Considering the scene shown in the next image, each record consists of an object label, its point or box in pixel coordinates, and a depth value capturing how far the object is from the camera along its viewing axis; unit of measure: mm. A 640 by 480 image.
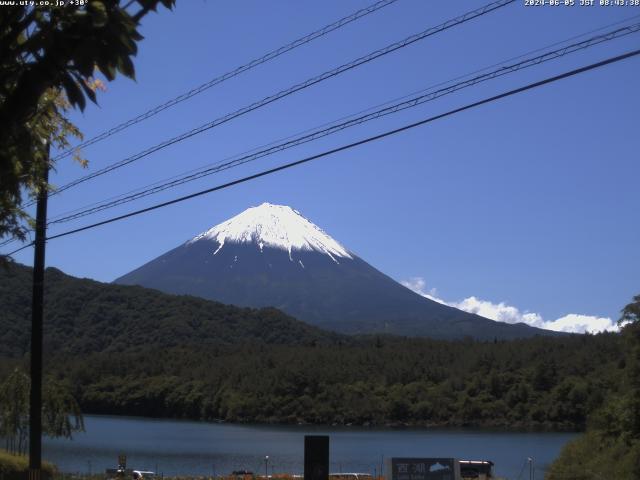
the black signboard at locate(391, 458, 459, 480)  15195
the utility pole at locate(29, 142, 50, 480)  17328
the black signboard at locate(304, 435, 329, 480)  12945
